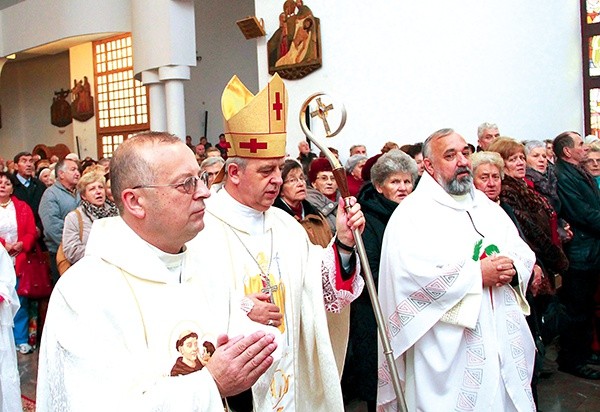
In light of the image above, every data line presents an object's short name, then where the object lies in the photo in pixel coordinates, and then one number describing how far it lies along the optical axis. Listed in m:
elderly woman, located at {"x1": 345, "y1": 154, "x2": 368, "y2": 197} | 6.81
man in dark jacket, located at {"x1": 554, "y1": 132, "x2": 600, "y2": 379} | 5.71
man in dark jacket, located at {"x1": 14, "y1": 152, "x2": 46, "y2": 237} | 8.56
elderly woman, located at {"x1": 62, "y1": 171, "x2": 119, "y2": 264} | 6.19
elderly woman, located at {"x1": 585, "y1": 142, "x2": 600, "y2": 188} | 6.22
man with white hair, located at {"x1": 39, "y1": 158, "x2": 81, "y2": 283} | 7.02
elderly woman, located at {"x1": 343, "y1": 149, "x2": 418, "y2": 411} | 4.43
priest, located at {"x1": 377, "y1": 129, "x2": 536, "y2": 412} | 3.55
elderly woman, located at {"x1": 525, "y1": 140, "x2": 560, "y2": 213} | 5.78
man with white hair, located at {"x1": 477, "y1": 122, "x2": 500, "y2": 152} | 7.55
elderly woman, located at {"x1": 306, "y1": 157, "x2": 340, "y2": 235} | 5.59
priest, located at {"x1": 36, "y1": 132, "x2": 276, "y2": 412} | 1.93
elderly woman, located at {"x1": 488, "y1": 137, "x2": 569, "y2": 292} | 4.91
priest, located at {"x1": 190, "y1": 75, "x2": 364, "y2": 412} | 3.10
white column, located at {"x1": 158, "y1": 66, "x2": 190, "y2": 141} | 13.71
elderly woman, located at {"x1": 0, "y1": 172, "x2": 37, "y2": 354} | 6.82
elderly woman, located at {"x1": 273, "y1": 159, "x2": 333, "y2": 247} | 4.57
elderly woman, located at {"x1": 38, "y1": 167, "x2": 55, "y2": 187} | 8.74
